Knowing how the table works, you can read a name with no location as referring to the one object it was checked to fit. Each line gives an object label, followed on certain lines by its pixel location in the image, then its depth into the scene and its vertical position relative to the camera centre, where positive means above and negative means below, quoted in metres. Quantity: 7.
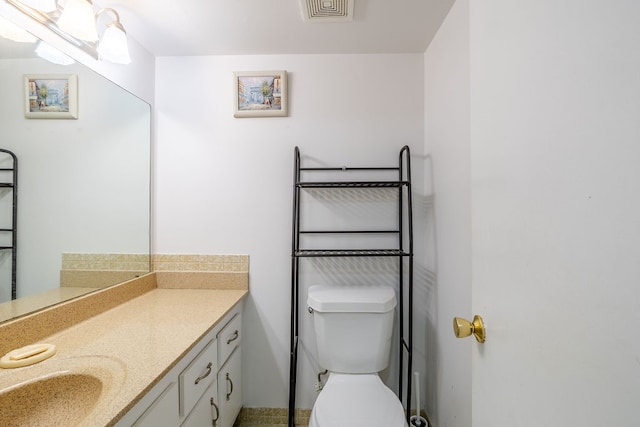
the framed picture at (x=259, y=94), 1.67 +0.79
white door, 0.31 +0.01
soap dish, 0.84 -0.46
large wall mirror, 0.96 +0.14
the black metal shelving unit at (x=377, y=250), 1.50 -0.19
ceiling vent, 1.25 +1.03
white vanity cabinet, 0.84 -0.68
